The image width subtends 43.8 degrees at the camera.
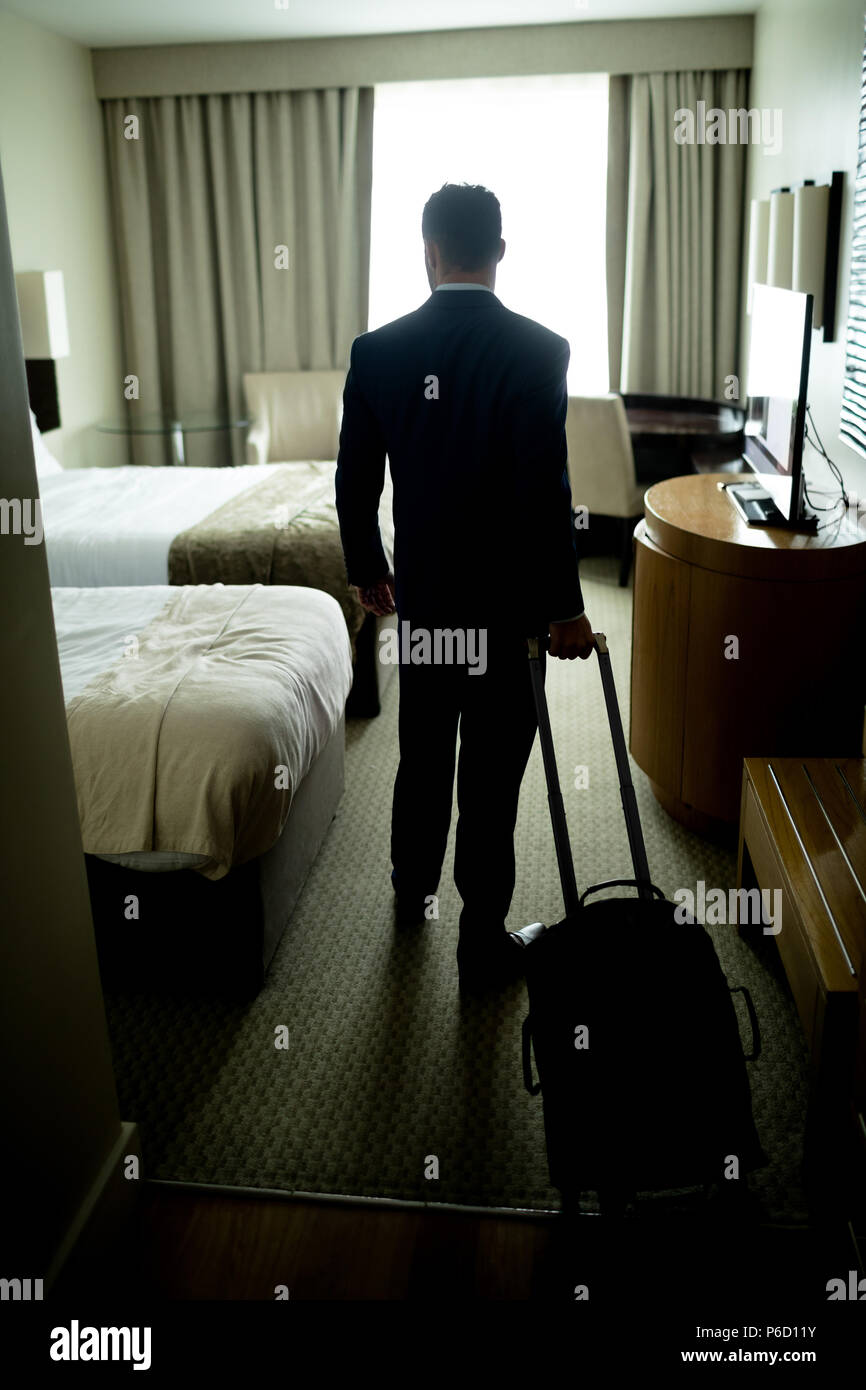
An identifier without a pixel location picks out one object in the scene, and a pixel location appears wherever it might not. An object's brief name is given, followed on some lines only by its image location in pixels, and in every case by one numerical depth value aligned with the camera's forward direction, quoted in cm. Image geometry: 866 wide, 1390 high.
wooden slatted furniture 166
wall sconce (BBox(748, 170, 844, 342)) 319
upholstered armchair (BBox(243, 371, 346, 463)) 561
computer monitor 257
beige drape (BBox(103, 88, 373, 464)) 548
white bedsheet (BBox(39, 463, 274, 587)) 360
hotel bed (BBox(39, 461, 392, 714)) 355
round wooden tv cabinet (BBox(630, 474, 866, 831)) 249
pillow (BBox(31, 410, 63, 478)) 458
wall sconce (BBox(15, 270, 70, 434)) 462
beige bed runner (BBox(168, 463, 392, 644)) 354
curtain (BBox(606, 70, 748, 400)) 516
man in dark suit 197
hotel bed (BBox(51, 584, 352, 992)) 208
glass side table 520
